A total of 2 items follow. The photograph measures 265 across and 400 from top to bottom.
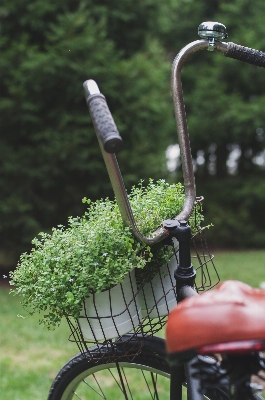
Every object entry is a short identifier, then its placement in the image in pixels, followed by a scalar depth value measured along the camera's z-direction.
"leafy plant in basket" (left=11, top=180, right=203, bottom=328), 1.17
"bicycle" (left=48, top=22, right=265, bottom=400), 0.86
